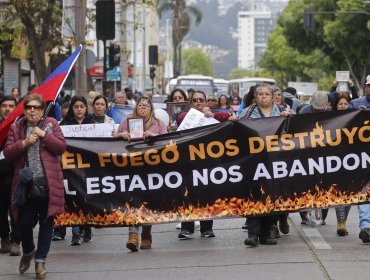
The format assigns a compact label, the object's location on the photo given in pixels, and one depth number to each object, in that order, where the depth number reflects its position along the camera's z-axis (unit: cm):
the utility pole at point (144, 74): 6072
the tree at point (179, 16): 9738
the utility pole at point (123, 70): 4433
